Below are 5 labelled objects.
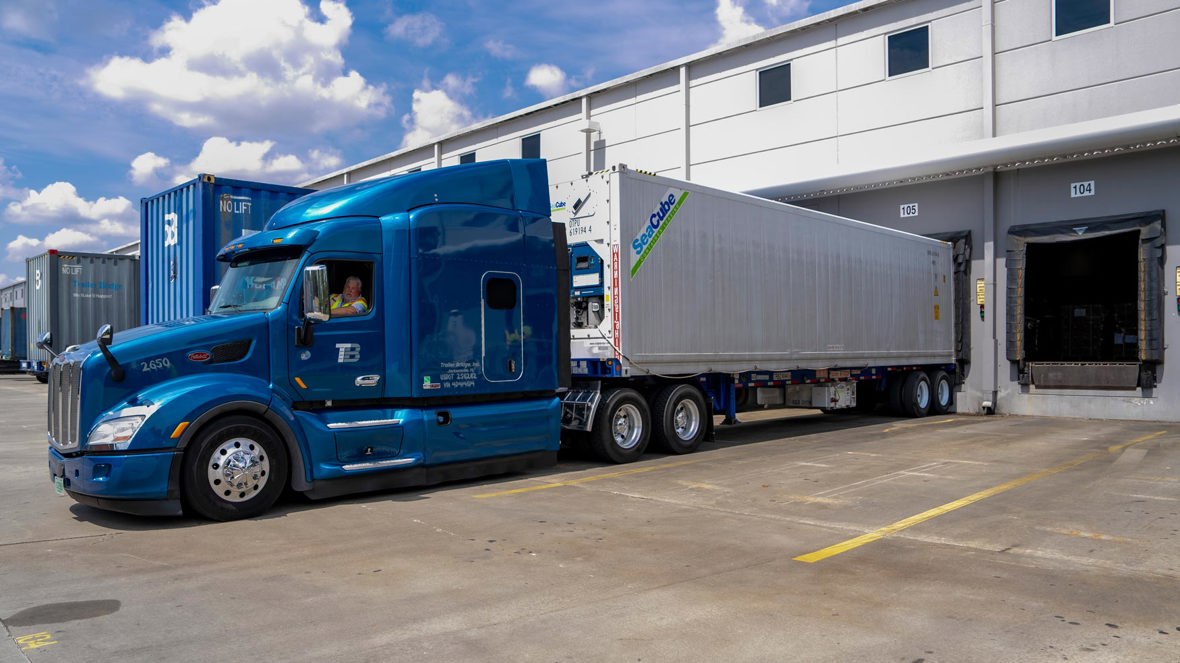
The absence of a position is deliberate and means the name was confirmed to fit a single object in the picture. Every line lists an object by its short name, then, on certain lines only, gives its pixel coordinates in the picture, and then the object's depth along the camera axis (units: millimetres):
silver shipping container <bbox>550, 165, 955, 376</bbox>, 10859
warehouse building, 16469
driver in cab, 8305
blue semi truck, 7191
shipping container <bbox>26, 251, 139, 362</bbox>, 26844
